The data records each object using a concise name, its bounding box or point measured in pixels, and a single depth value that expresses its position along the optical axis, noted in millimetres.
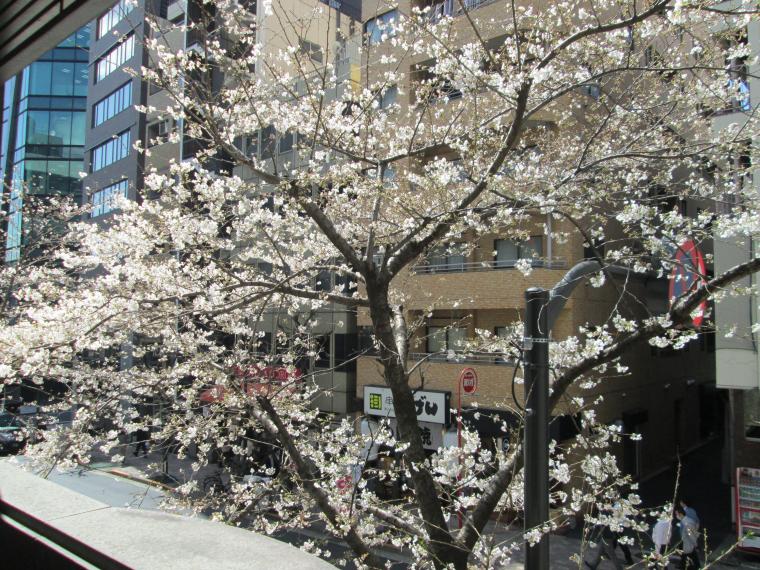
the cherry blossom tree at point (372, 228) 4652
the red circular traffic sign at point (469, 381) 10594
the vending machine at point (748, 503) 11964
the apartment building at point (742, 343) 10188
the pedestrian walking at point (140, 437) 20427
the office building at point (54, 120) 38969
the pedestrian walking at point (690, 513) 9568
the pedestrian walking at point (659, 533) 8755
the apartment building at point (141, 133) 19719
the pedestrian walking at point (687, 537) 8684
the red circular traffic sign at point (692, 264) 3898
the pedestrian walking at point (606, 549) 9127
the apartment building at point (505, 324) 14758
